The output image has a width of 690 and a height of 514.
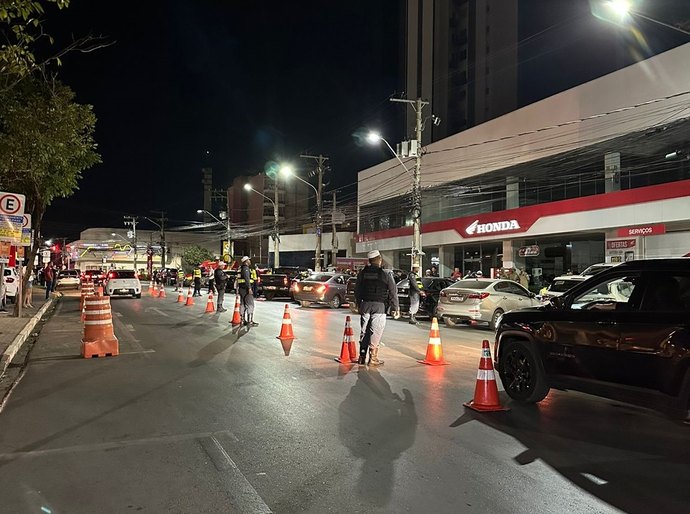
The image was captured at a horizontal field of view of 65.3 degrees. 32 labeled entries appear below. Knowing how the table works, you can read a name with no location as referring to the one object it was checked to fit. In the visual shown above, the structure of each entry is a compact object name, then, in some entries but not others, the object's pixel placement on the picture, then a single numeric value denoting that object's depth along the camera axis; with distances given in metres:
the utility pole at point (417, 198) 24.38
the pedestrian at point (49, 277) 28.46
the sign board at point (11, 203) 12.54
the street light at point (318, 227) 37.03
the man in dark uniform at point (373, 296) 8.75
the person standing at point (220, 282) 19.65
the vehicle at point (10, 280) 21.97
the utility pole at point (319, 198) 37.21
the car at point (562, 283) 15.18
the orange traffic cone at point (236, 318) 15.34
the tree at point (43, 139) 11.40
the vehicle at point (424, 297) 17.86
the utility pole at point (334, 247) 41.44
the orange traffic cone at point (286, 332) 12.03
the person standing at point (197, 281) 30.66
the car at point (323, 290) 22.70
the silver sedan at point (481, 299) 14.97
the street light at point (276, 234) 41.38
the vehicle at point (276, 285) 27.53
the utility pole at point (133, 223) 71.75
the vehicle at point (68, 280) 35.41
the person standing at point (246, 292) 14.35
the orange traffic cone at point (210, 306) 19.78
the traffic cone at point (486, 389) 6.23
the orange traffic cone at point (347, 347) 9.23
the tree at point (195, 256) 71.69
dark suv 4.93
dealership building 21.19
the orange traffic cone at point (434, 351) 9.22
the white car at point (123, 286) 28.20
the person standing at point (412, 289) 15.38
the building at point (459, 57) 70.69
